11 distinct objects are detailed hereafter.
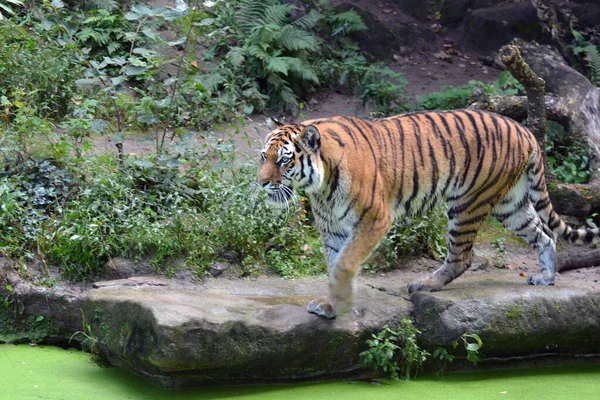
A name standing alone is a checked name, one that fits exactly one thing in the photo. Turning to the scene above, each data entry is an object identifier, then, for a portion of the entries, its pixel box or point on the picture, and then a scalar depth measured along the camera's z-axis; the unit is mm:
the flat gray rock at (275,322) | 10156
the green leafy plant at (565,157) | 17516
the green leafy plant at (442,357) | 11383
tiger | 10914
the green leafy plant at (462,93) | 19844
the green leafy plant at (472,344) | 11156
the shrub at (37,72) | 17516
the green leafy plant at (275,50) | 21344
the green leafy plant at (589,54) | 21234
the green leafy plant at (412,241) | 14430
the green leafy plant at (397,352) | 11031
